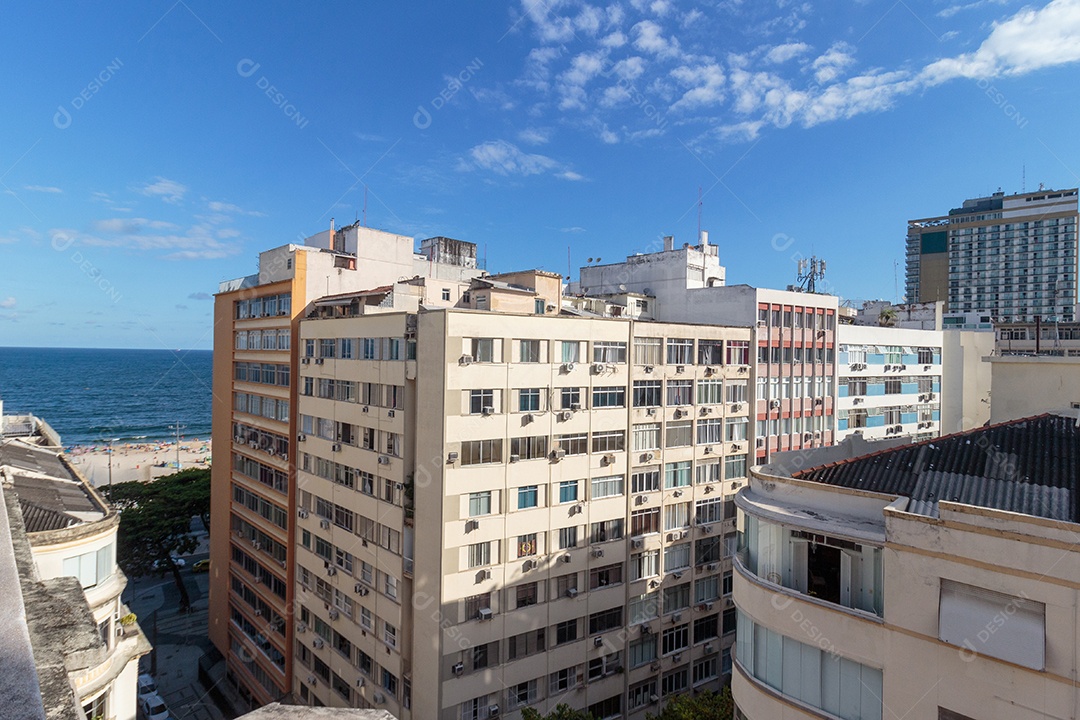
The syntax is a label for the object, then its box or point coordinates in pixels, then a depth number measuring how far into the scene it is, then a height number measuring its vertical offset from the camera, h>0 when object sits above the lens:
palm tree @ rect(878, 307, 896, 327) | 55.77 +3.76
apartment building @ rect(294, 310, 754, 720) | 25.52 -7.66
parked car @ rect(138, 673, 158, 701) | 37.16 -21.22
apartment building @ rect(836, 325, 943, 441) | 44.62 -1.95
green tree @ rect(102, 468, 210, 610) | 48.59 -14.06
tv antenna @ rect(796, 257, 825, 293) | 48.72 +6.96
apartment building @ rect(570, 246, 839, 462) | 38.50 +2.16
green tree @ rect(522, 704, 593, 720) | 22.01 -13.60
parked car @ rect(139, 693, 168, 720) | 34.16 -20.73
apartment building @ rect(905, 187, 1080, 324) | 116.75 +21.63
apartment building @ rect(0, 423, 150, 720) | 3.98 -4.43
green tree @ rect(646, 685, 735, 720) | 22.02 -13.51
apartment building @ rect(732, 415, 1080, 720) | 10.74 -4.71
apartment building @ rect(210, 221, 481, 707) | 35.19 -3.22
